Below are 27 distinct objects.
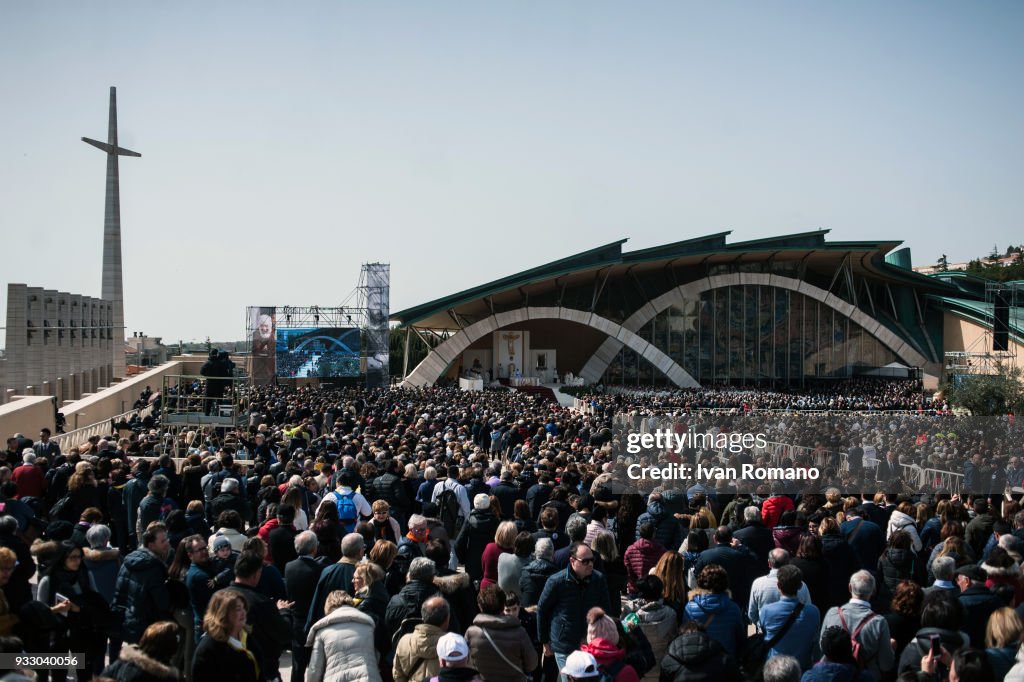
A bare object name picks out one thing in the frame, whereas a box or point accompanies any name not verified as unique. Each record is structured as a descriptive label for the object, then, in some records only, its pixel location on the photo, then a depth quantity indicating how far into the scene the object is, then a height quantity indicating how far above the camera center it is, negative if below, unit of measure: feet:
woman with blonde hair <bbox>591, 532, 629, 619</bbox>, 22.17 -5.39
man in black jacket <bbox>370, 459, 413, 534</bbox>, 31.91 -4.93
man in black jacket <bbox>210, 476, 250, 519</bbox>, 27.43 -4.53
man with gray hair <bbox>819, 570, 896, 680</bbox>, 17.97 -5.48
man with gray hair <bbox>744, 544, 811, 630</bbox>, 19.71 -5.31
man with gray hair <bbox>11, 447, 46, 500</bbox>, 32.42 -4.66
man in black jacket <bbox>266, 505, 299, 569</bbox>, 23.44 -5.05
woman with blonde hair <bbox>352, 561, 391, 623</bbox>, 18.34 -4.92
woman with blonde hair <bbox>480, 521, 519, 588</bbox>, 22.61 -4.96
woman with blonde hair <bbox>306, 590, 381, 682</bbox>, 16.01 -5.36
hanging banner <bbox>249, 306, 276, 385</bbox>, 125.18 +1.87
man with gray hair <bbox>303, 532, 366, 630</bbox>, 19.45 -4.94
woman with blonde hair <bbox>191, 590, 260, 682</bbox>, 14.73 -4.93
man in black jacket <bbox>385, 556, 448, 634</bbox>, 18.08 -4.92
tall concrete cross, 185.57 +26.90
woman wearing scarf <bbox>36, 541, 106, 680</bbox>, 18.70 -5.28
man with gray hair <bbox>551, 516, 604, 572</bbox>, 21.58 -4.75
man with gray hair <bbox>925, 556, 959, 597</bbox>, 20.22 -4.95
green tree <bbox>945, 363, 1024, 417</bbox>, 104.68 -4.39
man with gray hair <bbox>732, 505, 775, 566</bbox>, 25.22 -5.10
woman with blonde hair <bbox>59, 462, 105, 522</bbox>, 27.96 -4.42
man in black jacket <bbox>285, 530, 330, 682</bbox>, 20.04 -5.32
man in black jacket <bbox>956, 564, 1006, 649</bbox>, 19.39 -5.52
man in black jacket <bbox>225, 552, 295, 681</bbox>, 17.24 -5.21
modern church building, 159.43 +7.26
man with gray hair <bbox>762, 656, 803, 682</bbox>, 14.26 -5.08
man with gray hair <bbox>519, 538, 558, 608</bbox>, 20.42 -5.03
